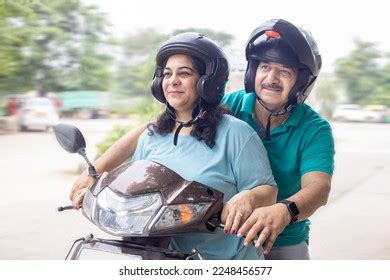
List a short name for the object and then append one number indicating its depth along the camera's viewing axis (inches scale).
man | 144.2
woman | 140.5
